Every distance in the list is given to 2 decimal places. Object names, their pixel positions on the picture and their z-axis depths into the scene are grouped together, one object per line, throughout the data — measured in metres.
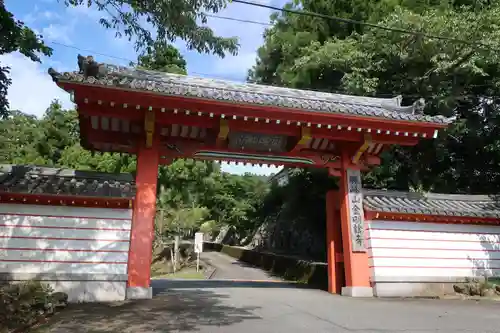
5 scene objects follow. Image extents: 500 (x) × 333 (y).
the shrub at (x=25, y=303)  5.69
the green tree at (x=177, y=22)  5.88
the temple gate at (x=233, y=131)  8.45
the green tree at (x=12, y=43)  6.25
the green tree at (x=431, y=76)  12.34
